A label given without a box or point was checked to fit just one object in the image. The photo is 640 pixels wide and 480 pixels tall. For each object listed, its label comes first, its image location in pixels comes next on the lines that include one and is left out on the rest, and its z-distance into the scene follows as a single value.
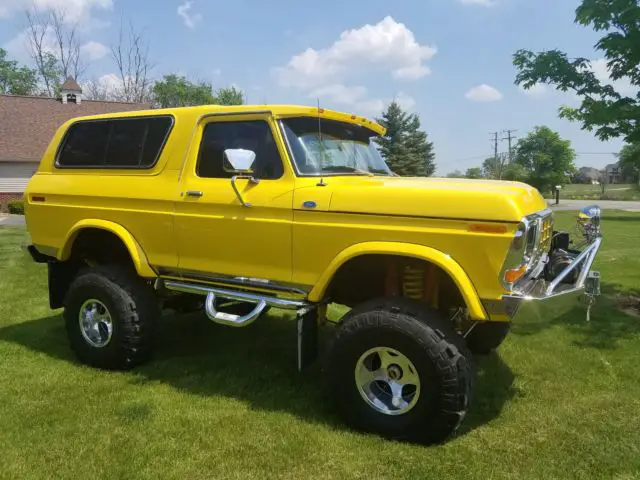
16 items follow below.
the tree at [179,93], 53.40
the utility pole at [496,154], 72.09
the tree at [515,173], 56.92
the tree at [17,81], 51.38
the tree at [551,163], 53.84
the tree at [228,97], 59.62
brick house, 28.56
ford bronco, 3.40
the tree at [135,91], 45.66
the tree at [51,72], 46.56
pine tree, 38.31
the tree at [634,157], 6.69
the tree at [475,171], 87.04
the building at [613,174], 98.44
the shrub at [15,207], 26.36
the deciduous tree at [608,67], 5.60
